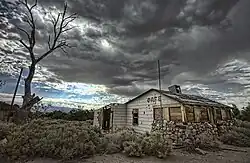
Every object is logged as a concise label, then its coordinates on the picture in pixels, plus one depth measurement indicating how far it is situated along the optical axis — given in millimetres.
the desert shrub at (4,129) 7406
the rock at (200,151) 7077
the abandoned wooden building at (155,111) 10336
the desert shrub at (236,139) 9633
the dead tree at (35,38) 10708
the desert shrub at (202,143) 7802
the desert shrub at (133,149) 5707
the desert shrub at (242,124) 12864
